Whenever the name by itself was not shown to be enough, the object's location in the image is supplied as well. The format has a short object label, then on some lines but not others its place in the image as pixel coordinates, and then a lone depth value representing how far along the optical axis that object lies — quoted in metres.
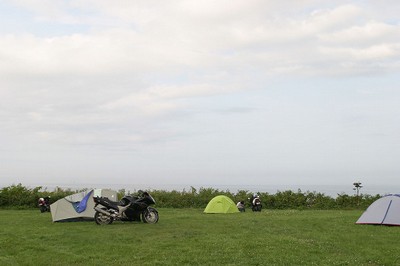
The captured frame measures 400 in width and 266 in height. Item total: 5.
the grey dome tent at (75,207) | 22.81
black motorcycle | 21.14
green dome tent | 29.97
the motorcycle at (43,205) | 29.16
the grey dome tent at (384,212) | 19.80
